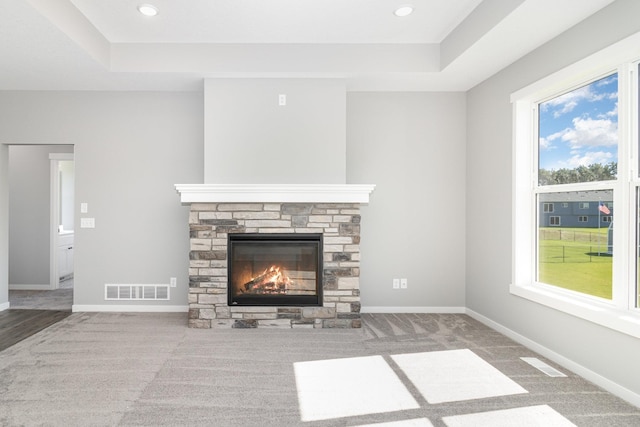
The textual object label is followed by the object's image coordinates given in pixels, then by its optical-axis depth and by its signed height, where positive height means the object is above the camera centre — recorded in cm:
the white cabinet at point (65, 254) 544 -59
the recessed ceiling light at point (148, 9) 284 +165
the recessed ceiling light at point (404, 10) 286 +166
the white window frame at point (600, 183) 227 +26
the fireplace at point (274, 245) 351 -29
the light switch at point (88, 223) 410 -8
